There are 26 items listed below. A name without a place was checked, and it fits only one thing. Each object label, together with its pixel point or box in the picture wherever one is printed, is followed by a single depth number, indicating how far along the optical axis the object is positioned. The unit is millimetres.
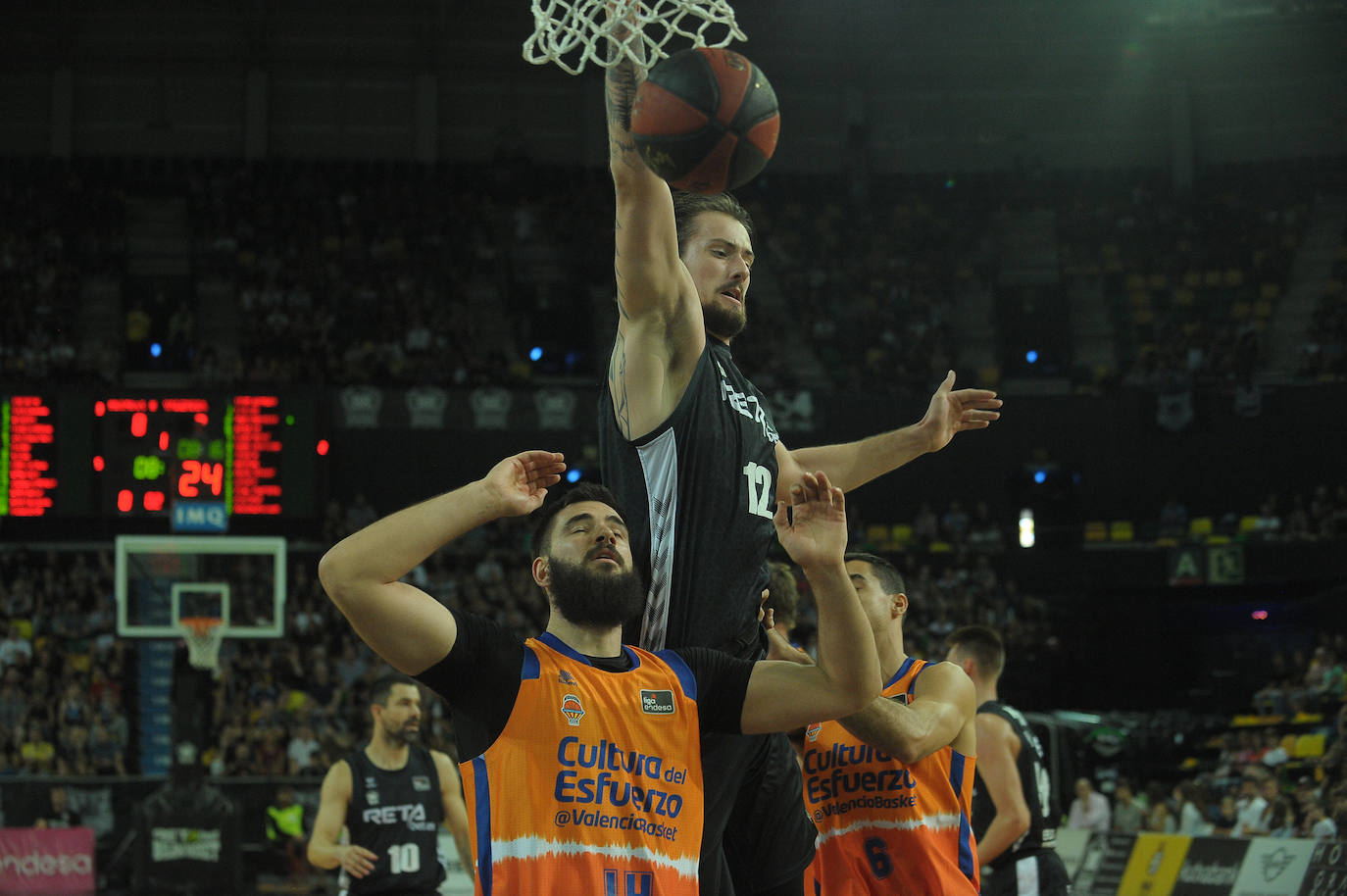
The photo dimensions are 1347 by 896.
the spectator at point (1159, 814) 15078
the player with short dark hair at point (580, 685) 3672
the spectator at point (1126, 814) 15578
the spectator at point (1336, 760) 14073
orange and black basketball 3729
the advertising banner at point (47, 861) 14188
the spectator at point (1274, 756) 16125
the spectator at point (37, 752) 16750
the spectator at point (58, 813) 14414
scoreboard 15086
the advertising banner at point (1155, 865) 12242
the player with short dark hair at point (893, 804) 5184
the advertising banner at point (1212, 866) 11766
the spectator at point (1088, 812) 15211
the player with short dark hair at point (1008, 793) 7227
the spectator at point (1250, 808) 13797
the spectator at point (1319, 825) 12005
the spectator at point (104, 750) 17000
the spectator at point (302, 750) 16547
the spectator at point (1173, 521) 22516
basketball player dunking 3930
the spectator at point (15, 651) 18656
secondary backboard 15023
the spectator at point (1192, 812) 14594
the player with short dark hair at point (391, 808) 8055
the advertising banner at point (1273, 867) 11188
